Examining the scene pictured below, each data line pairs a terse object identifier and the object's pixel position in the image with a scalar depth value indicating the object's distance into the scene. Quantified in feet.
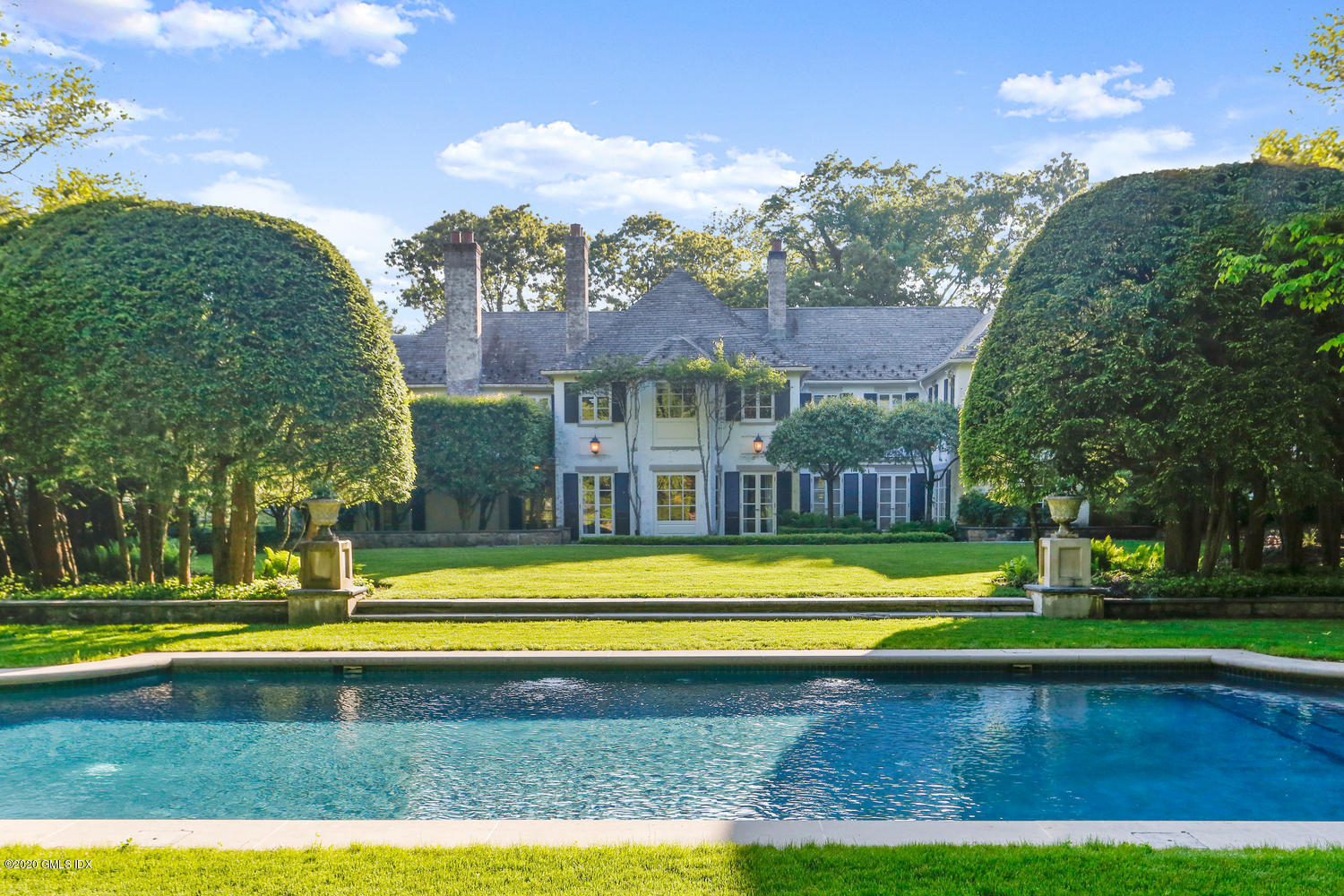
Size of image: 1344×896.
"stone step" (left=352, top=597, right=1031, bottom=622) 37.55
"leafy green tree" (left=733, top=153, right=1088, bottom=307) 132.36
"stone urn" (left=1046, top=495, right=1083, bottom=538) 37.78
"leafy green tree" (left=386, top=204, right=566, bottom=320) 136.05
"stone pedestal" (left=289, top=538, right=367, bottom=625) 36.96
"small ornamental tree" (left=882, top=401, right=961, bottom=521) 78.18
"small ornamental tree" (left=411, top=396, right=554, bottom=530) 78.69
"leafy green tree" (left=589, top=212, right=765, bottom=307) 140.15
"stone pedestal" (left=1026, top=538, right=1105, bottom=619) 37.14
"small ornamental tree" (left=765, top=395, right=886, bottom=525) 77.97
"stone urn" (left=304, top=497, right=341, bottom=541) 37.60
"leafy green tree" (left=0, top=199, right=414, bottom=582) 37.14
